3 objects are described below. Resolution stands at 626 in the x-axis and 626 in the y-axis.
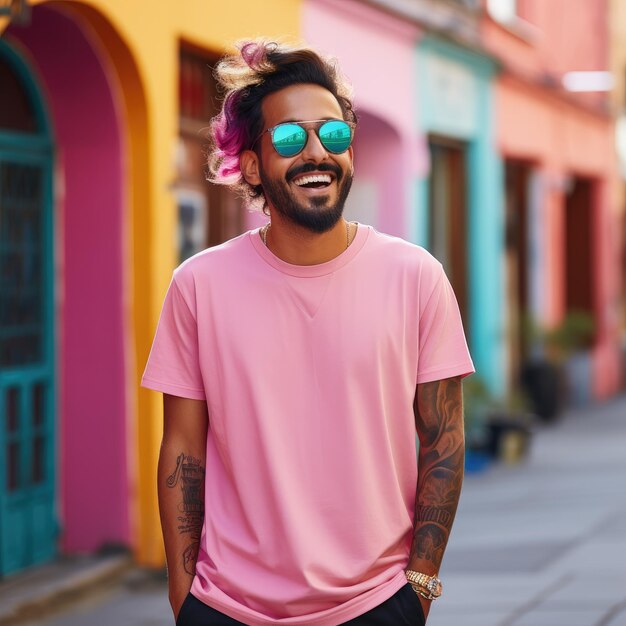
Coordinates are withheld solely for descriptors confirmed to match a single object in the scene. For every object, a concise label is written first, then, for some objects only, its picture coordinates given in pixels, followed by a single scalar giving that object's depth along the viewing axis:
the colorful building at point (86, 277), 9.95
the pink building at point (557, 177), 20.79
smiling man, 3.87
